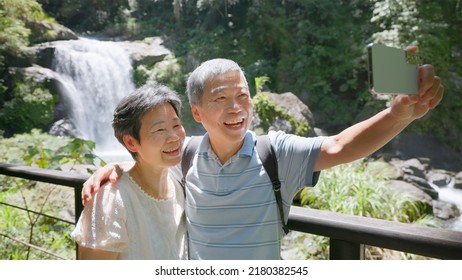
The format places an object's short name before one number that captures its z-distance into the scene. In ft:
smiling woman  3.50
